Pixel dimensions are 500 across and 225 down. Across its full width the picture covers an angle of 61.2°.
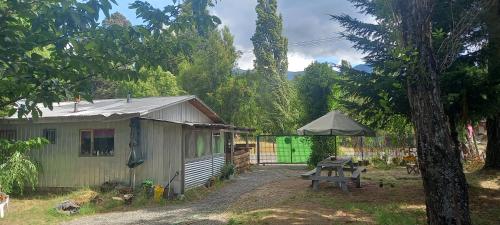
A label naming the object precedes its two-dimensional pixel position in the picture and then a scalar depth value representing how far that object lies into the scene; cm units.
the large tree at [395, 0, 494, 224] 608
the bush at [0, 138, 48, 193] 1230
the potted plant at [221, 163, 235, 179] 1723
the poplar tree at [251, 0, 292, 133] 3828
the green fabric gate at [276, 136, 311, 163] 2505
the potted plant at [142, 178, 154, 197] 1296
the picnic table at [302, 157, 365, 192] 1233
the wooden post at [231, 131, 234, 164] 1953
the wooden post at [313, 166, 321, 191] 1268
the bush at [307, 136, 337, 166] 2094
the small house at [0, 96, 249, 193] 1369
